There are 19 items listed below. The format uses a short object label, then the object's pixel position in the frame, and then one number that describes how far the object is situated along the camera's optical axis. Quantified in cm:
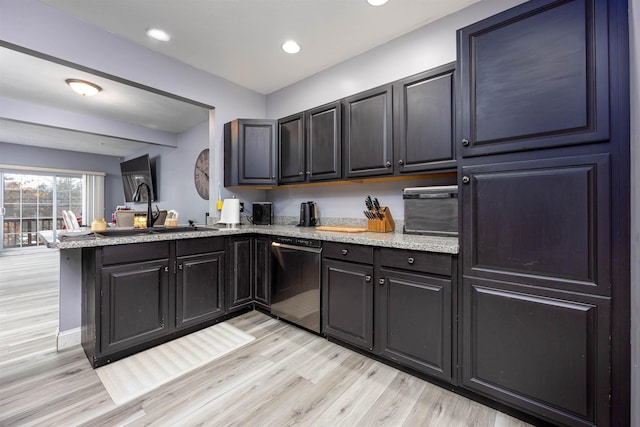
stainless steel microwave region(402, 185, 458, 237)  196
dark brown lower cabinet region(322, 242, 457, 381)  163
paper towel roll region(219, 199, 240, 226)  290
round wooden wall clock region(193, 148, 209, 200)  488
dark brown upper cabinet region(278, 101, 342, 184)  257
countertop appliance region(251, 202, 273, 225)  337
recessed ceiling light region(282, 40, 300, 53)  257
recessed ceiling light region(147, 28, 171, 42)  235
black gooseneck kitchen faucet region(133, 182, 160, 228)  252
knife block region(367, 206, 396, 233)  245
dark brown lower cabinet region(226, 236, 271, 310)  271
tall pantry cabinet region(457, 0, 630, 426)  117
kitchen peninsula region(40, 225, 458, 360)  175
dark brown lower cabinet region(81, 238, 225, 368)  191
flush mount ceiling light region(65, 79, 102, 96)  334
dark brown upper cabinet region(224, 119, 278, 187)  307
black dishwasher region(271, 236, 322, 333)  230
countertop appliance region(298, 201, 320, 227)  308
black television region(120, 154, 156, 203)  628
